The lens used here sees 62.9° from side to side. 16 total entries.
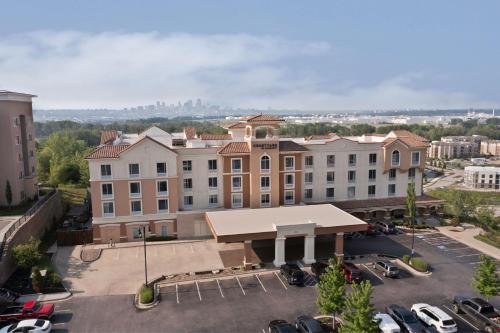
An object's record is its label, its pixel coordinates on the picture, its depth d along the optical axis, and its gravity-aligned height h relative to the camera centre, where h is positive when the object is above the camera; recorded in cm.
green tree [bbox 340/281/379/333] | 2422 -1210
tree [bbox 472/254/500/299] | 3177 -1326
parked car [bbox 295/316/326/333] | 2851 -1495
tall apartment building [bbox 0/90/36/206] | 5450 -405
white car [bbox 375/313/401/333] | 2881 -1509
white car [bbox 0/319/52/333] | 2836 -1459
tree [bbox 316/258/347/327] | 2866 -1268
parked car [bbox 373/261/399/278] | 3909 -1521
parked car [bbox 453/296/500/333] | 2972 -1525
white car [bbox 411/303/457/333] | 2928 -1512
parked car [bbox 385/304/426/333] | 2921 -1522
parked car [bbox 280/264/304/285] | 3741 -1491
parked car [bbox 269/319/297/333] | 2856 -1504
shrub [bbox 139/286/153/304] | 3378 -1494
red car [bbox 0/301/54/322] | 3058 -1466
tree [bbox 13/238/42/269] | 3869 -1306
